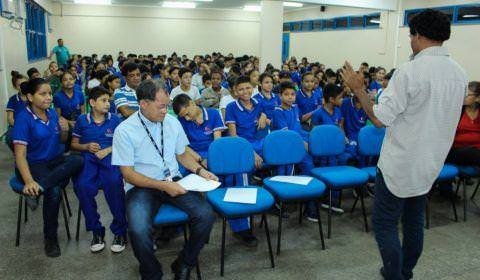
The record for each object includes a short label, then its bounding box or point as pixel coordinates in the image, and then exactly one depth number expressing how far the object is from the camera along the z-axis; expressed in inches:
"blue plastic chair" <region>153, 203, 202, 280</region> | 88.5
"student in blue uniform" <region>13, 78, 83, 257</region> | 103.2
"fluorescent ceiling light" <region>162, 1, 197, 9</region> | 605.6
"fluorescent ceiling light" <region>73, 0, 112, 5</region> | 598.4
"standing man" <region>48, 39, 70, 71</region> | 500.1
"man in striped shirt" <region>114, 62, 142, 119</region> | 148.0
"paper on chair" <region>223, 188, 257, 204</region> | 98.1
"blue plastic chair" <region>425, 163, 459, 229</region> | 127.8
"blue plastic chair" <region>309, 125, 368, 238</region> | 117.8
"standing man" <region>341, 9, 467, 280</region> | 72.3
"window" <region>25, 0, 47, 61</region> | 391.5
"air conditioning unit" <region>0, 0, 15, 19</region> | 248.7
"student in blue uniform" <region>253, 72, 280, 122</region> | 177.5
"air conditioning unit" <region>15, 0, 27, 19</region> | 300.0
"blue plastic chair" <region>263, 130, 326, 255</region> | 123.1
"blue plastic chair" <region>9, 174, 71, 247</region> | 105.7
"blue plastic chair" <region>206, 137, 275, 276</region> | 107.2
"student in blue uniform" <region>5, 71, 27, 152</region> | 179.9
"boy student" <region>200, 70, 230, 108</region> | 203.2
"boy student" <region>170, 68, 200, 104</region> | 200.8
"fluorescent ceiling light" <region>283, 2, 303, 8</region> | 551.6
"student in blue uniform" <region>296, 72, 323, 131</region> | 195.6
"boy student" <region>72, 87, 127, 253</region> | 109.0
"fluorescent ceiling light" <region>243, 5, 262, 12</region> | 619.5
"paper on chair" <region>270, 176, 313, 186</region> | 112.3
